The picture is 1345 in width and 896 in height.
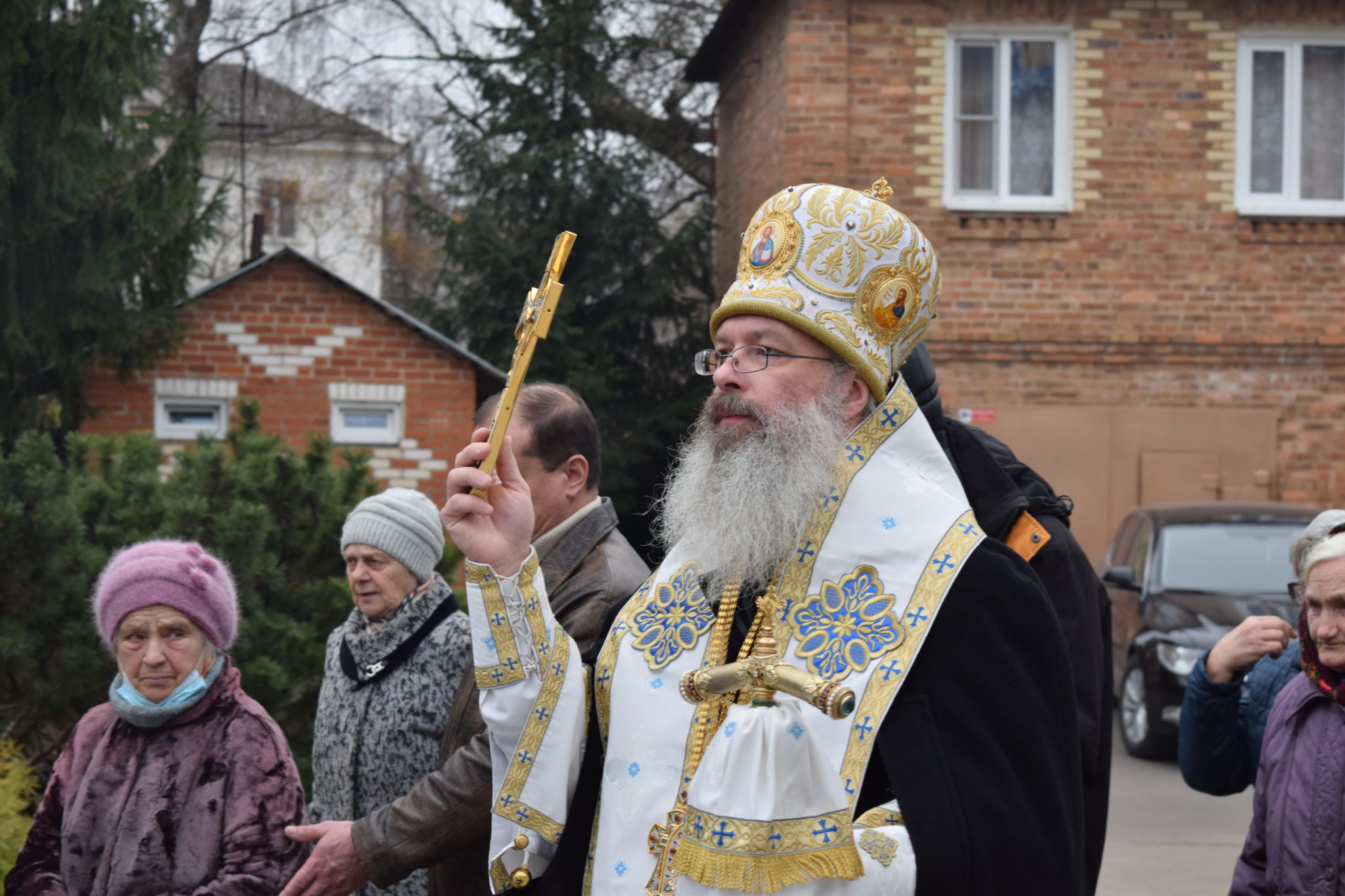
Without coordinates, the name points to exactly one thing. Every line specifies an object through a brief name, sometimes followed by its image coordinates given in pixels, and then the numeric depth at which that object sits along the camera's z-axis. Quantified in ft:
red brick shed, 45.85
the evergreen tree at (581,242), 56.13
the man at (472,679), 10.63
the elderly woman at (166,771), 11.32
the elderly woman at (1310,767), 11.40
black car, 32.83
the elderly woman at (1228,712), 13.35
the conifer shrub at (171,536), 19.49
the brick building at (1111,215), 49.85
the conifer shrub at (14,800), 14.64
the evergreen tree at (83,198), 35.99
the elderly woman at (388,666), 12.64
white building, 82.38
